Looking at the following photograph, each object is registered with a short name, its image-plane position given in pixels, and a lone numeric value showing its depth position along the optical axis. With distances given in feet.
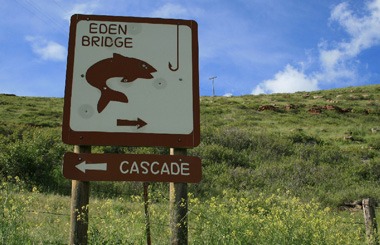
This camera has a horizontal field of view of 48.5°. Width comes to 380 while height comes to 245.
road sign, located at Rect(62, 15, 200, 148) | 12.01
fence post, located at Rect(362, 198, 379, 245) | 23.58
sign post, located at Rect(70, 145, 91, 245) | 12.07
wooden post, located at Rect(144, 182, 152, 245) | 12.23
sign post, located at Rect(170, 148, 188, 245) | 12.01
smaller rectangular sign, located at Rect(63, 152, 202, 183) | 11.75
